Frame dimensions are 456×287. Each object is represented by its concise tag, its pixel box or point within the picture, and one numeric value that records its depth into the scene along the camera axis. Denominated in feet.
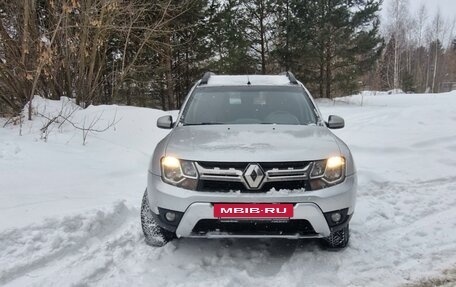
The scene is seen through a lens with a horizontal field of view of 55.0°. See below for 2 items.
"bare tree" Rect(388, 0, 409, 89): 147.66
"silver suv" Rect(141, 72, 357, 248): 10.91
